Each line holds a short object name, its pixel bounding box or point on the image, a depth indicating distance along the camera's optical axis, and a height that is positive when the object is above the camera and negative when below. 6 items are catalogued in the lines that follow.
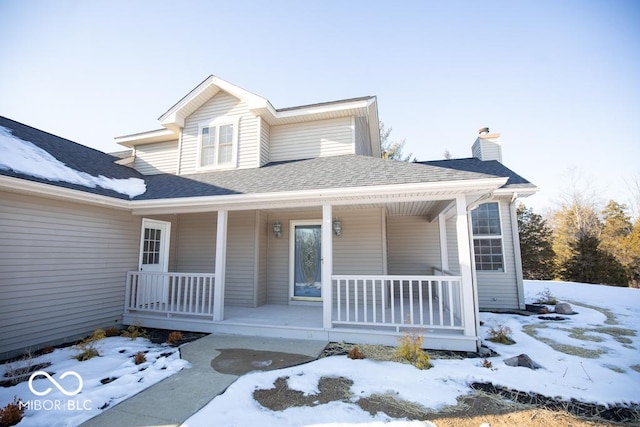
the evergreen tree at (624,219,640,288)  14.30 -0.15
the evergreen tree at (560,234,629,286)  12.96 -0.55
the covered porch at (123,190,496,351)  4.99 -0.42
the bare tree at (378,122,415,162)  22.67 +8.84
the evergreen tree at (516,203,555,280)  15.60 +0.30
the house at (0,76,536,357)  4.89 +0.75
